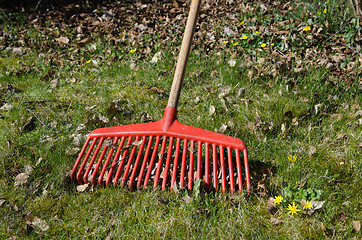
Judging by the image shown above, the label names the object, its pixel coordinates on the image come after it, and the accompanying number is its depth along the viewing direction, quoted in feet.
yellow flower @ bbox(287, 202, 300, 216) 6.25
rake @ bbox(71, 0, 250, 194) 6.74
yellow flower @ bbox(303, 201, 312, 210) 6.24
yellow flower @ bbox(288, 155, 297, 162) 7.20
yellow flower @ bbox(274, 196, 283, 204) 6.45
